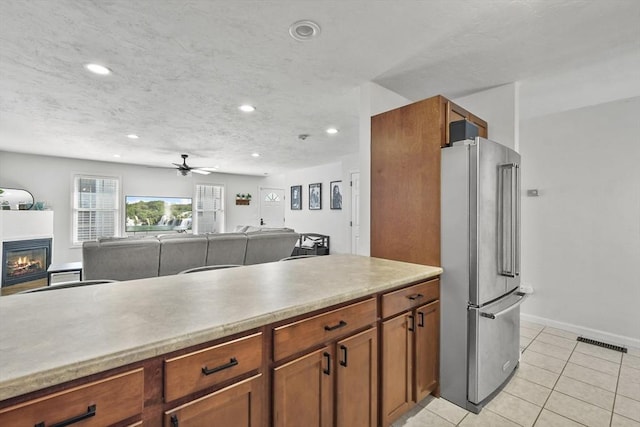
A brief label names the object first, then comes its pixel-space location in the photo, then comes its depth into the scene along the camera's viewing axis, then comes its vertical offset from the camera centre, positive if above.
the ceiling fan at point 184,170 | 5.67 +0.89
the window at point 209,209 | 7.96 +0.12
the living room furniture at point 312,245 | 6.88 -0.78
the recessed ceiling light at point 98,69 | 2.25 +1.17
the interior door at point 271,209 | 9.26 +0.15
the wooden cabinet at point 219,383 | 0.89 -0.57
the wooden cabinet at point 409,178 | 2.02 +0.28
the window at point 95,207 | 6.29 +0.14
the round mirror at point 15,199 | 5.18 +0.26
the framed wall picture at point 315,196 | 7.38 +0.46
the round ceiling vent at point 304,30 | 1.73 +1.16
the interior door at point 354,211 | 5.96 +0.06
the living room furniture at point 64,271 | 3.55 -0.74
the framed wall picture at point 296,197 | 8.07 +0.46
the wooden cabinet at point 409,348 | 1.59 -0.82
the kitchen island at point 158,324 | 0.75 -0.39
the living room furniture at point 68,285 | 1.47 -0.40
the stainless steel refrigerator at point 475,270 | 1.81 -0.38
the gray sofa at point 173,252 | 3.26 -0.52
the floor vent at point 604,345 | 2.66 -1.27
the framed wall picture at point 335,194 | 6.80 +0.47
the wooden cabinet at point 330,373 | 1.16 -0.72
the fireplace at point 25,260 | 4.83 -0.86
